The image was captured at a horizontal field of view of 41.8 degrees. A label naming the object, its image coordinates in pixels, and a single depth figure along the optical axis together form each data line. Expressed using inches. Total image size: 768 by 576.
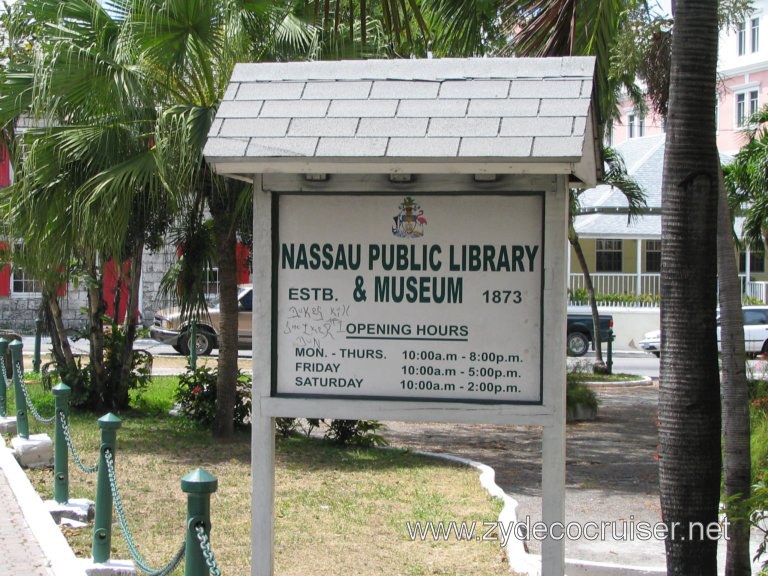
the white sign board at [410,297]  201.6
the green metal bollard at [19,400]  384.8
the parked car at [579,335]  1087.6
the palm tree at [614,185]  805.9
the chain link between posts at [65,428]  296.2
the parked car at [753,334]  1100.5
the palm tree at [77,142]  406.9
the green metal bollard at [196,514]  153.6
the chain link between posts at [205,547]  150.7
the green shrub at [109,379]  525.3
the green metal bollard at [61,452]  299.0
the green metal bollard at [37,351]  699.7
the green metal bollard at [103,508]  239.3
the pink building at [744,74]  1562.5
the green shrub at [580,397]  578.6
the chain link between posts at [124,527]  176.0
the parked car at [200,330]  979.9
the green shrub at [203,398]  480.1
